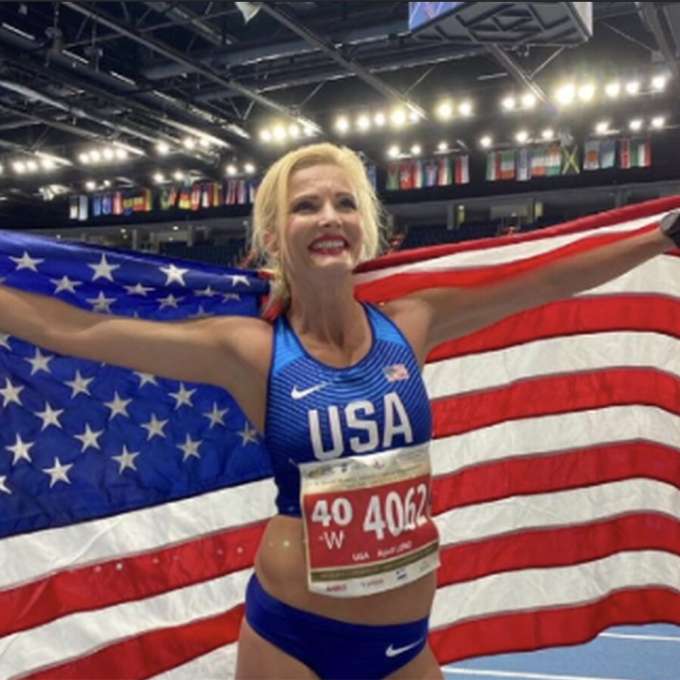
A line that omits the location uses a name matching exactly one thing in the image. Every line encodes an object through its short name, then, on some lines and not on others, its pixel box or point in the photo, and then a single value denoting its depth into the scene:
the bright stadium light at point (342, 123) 16.02
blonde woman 1.77
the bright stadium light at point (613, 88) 13.19
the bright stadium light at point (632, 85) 13.05
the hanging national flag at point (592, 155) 17.19
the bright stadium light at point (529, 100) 14.22
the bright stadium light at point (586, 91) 13.25
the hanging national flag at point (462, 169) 18.69
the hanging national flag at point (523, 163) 17.75
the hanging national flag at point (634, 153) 16.86
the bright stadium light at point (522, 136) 16.55
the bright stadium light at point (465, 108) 14.81
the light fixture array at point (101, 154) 18.52
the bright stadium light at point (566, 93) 13.42
